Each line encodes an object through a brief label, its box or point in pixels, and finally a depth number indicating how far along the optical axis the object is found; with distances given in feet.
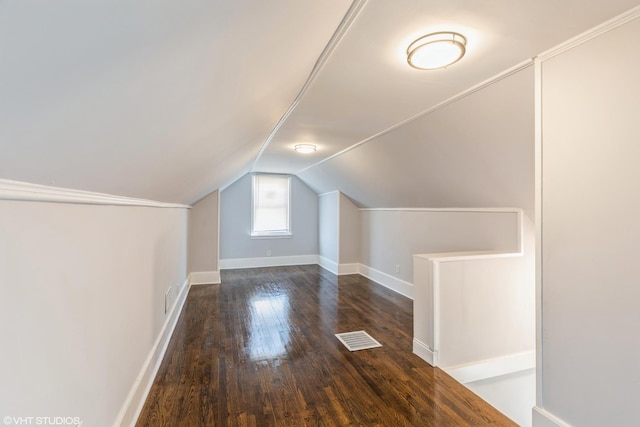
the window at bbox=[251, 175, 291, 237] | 21.54
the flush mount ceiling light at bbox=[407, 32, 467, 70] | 4.72
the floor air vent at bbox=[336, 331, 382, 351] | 9.14
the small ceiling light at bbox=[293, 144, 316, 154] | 12.07
